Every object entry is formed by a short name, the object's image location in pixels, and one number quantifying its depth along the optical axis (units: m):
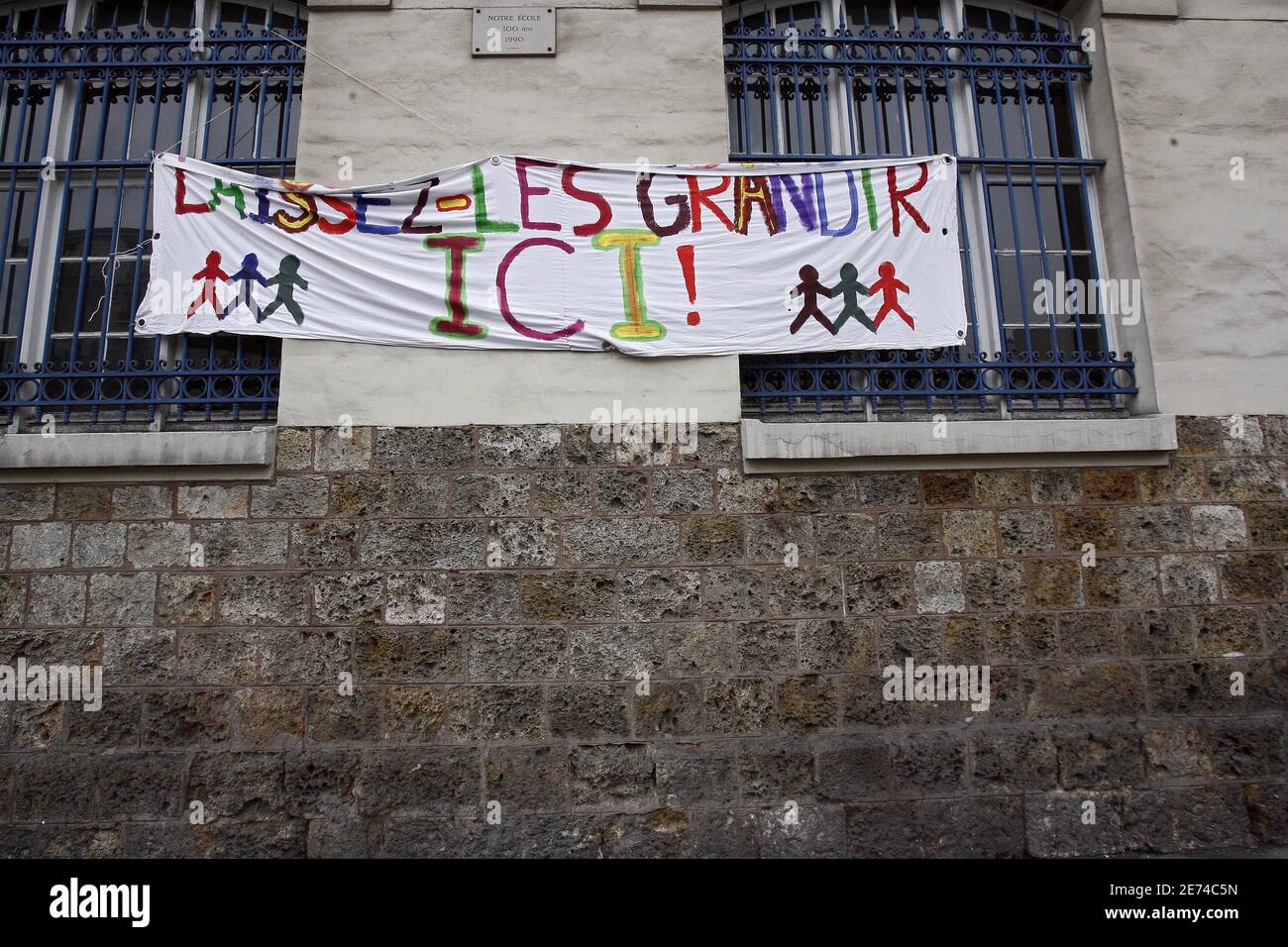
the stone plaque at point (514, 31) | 4.60
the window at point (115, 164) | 4.45
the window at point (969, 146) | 4.62
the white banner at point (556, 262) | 4.35
